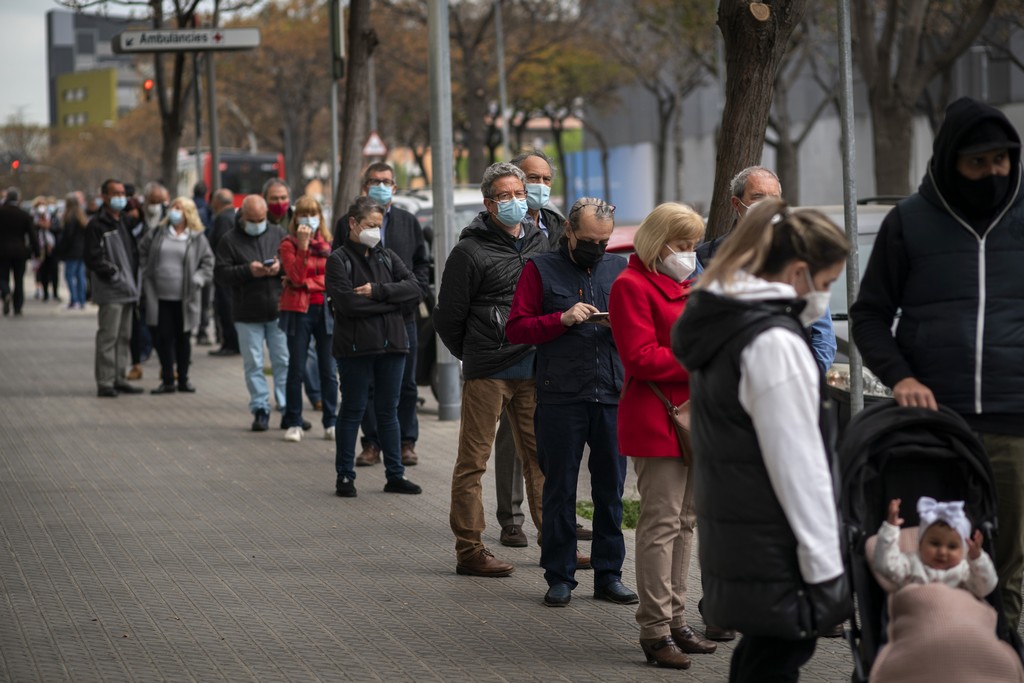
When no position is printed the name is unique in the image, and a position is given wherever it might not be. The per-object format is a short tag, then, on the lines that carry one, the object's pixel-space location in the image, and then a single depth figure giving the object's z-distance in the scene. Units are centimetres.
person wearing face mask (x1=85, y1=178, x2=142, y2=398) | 1538
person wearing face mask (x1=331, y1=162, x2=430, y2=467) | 1081
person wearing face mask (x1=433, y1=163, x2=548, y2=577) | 770
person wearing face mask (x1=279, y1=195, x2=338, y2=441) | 1213
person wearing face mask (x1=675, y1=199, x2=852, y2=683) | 412
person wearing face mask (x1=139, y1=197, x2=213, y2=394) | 1502
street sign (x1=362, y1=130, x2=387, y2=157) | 2857
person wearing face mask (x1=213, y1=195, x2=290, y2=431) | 1278
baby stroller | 461
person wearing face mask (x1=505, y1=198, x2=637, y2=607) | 689
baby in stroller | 453
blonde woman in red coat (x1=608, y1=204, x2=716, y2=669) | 601
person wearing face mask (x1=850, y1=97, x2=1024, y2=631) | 508
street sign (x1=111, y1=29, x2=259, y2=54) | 1958
